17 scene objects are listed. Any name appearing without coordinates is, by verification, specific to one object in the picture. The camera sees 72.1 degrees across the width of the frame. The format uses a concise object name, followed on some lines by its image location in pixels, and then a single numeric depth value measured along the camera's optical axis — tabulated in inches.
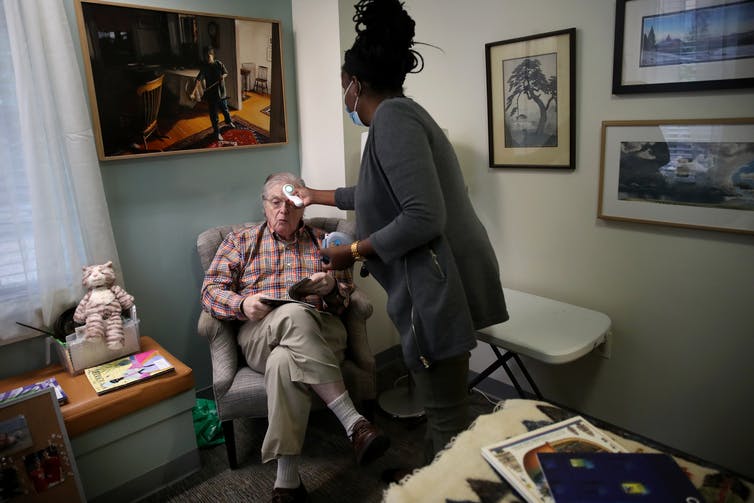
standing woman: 51.6
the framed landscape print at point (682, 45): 65.7
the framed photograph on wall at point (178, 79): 81.4
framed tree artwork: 82.4
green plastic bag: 89.4
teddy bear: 76.7
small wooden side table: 70.2
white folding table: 71.2
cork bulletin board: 61.8
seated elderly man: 73.6
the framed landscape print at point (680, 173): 68.5
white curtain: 72.3
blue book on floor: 35.0
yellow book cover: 73.4
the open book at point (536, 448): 37.0
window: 72.6
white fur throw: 36.9
